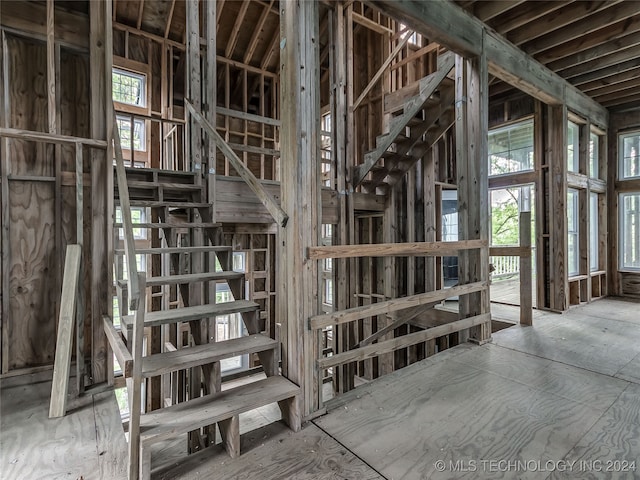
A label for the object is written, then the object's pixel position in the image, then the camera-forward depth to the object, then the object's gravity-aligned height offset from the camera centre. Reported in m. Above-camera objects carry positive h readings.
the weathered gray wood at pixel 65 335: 2.27 -0.62
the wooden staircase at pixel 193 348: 1.66 -0.66
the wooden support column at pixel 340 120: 4.75 +1.65
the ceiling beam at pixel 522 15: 3.36 +2.23
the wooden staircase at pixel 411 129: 4.13 +1.45
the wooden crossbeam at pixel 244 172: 2.20 +0.53
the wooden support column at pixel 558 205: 4.87 +0.43
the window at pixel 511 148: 5.66 +1.51
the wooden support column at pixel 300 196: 2.15 +0.27
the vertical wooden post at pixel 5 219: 2.81 +0.21
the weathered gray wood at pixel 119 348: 1.72 -0.62
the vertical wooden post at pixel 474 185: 3.48 +0.53
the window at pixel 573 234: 5.51 +0.03
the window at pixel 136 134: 7.30 +2.32
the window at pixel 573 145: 5.40 +1.42
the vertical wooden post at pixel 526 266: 3.98 -0.34
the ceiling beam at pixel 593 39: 3.69 +2.21
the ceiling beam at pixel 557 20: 3.35 +2.21
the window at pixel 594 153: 5.89 +1.41
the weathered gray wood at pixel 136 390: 1.58 -0.70
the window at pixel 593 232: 5.89 +0.06
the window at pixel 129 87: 7.18 +3.26
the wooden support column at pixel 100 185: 2.78 +0.47
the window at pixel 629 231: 5.79 +0.07
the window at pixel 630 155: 5.73 +1.33
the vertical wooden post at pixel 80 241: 2.65 +0.02
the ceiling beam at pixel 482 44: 2.86 +1.91
